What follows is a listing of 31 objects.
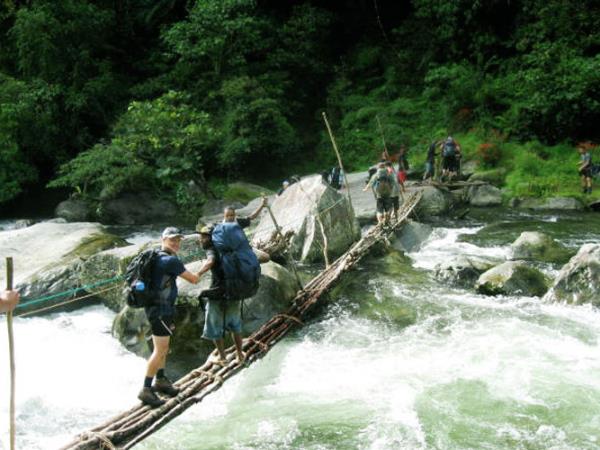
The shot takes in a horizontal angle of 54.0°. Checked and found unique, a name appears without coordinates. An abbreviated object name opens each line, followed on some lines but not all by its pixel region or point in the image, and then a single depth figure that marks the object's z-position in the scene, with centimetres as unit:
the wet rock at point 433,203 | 1672
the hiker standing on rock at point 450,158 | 1806
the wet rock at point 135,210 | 1909
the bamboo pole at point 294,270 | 873
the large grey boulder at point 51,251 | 993
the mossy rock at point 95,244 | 1091
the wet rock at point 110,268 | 947
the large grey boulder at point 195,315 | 750
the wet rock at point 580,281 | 890
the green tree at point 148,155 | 1875
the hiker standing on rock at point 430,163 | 1882
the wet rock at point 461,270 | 1036
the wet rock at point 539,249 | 1173
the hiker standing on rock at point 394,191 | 1308
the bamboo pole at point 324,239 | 1092
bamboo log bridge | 499
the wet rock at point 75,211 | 1927
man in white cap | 510
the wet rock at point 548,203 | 1695
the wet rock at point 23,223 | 1813
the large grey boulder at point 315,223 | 1188
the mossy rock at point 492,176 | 1933
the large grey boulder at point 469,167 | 2011
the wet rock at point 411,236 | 1327
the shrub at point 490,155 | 2025
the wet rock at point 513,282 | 959
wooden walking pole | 382
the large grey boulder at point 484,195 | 1798
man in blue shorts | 596
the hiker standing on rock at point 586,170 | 1736
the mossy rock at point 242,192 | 2008
